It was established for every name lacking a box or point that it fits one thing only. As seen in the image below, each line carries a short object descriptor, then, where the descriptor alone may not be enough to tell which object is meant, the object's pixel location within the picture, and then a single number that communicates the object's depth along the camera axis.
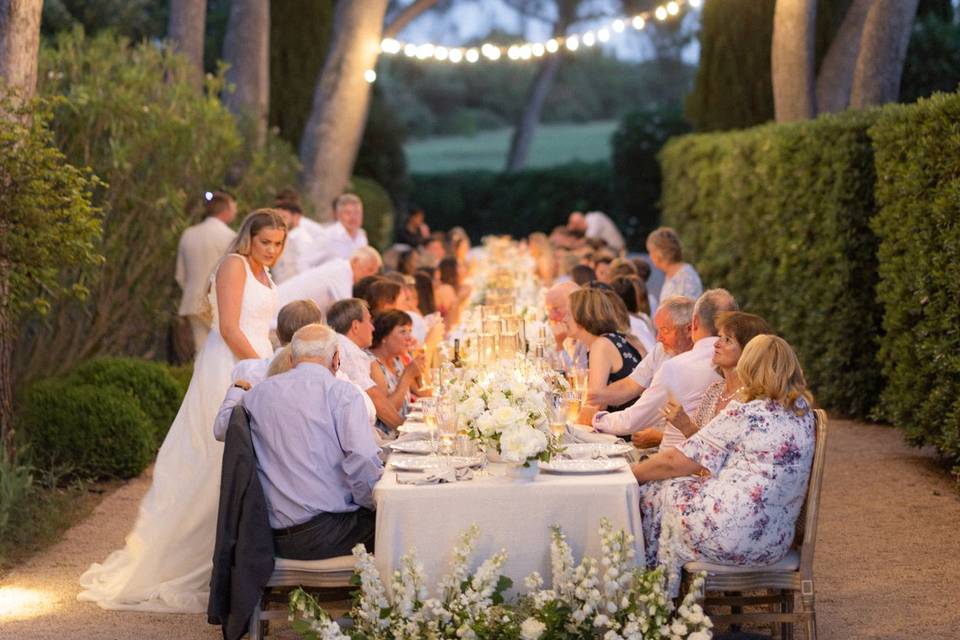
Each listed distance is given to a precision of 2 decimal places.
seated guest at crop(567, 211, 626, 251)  18.39
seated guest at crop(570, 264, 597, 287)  9.37
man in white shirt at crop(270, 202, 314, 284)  10.70
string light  18.03
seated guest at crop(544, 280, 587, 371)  8.13
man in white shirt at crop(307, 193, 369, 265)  10.70
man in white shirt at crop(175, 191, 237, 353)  9.66
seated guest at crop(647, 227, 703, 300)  9.12
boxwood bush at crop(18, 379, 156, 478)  8.12
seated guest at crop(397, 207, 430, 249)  18.23
